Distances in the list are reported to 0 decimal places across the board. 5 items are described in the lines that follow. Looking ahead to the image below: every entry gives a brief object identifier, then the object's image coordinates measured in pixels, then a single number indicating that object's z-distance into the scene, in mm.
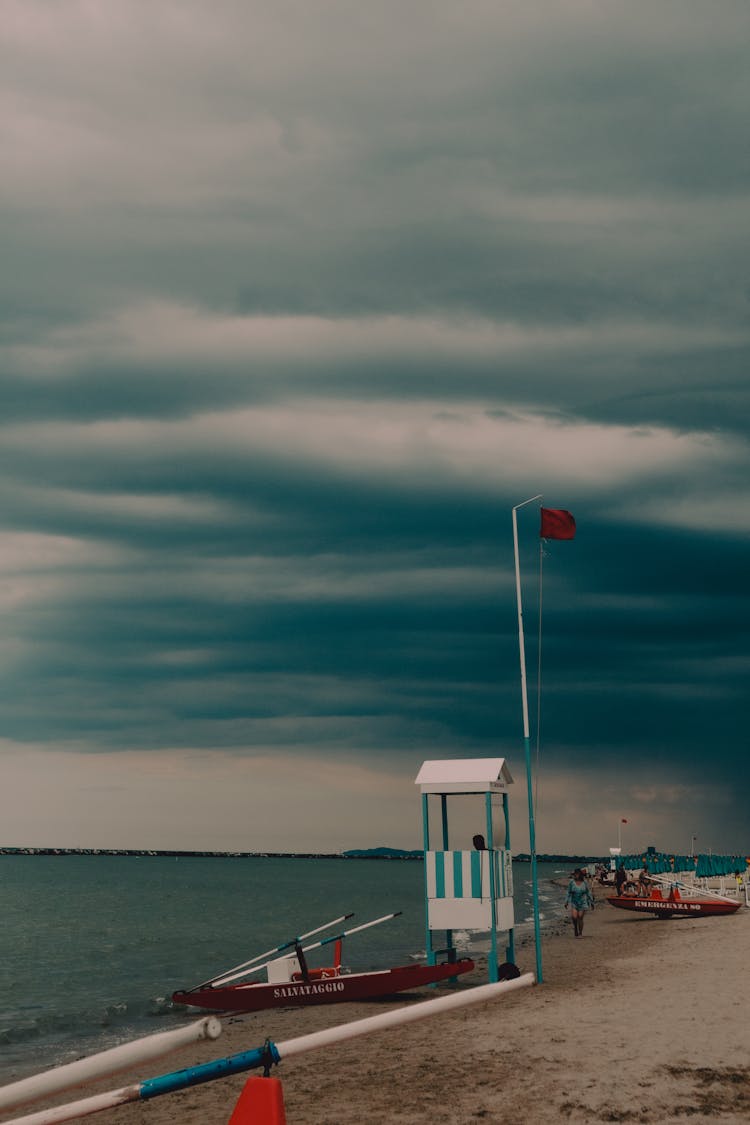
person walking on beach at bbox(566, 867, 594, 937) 32250
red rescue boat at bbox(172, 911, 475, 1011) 19672
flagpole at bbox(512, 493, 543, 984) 18595
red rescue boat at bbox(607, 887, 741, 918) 36219
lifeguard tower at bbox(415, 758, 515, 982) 19125
